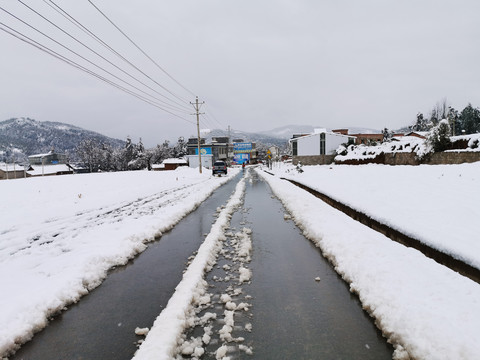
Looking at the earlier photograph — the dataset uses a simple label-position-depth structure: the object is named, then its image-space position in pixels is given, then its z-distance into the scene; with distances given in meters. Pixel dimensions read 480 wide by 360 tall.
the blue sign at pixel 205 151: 76.00
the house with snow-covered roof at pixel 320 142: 61.91
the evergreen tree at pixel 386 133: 101.29
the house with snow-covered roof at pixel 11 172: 58.81
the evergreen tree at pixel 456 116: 76.41
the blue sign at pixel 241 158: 95.16
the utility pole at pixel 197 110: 43.85
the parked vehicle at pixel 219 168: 39.89
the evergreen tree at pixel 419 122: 98.81
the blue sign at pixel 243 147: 91.12
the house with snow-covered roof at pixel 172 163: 77.75
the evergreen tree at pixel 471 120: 66.62
